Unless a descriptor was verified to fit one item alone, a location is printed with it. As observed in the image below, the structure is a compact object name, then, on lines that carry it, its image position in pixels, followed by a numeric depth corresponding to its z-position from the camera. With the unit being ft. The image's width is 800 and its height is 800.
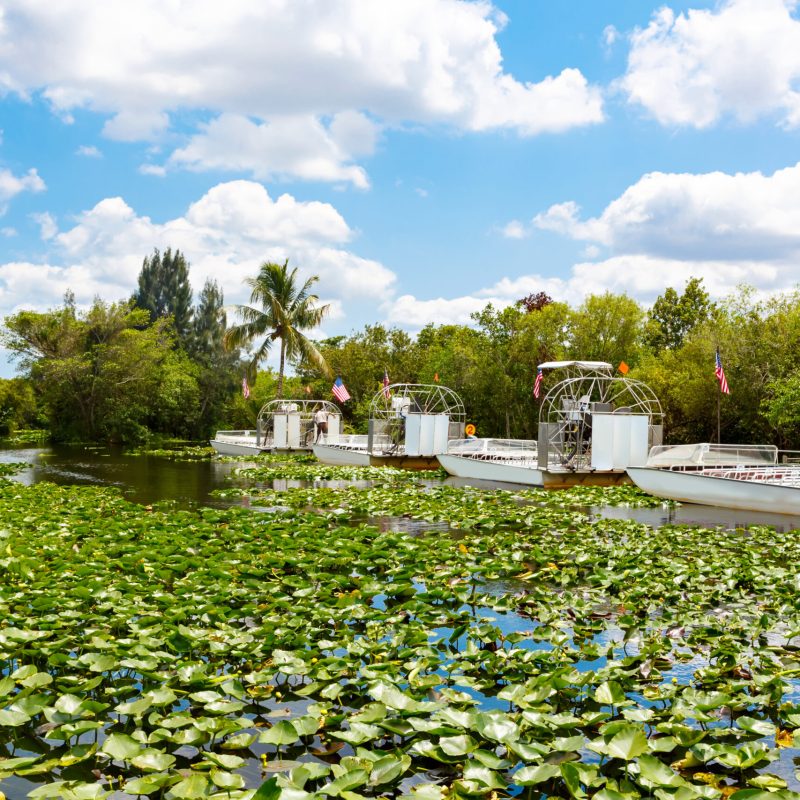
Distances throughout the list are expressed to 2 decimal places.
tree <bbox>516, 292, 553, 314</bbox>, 156.25
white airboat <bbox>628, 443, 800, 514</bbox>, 54.24
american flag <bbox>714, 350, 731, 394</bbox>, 72.23
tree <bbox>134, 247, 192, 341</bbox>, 209.46
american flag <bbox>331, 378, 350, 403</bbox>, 109.29
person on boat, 125.29
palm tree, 126.41
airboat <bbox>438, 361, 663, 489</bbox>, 73.77
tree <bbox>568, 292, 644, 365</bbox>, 127.75
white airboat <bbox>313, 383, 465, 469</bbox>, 95.30
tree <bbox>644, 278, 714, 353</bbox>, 162.40
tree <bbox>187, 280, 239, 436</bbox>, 191.11
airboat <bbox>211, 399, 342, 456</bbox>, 122.52
